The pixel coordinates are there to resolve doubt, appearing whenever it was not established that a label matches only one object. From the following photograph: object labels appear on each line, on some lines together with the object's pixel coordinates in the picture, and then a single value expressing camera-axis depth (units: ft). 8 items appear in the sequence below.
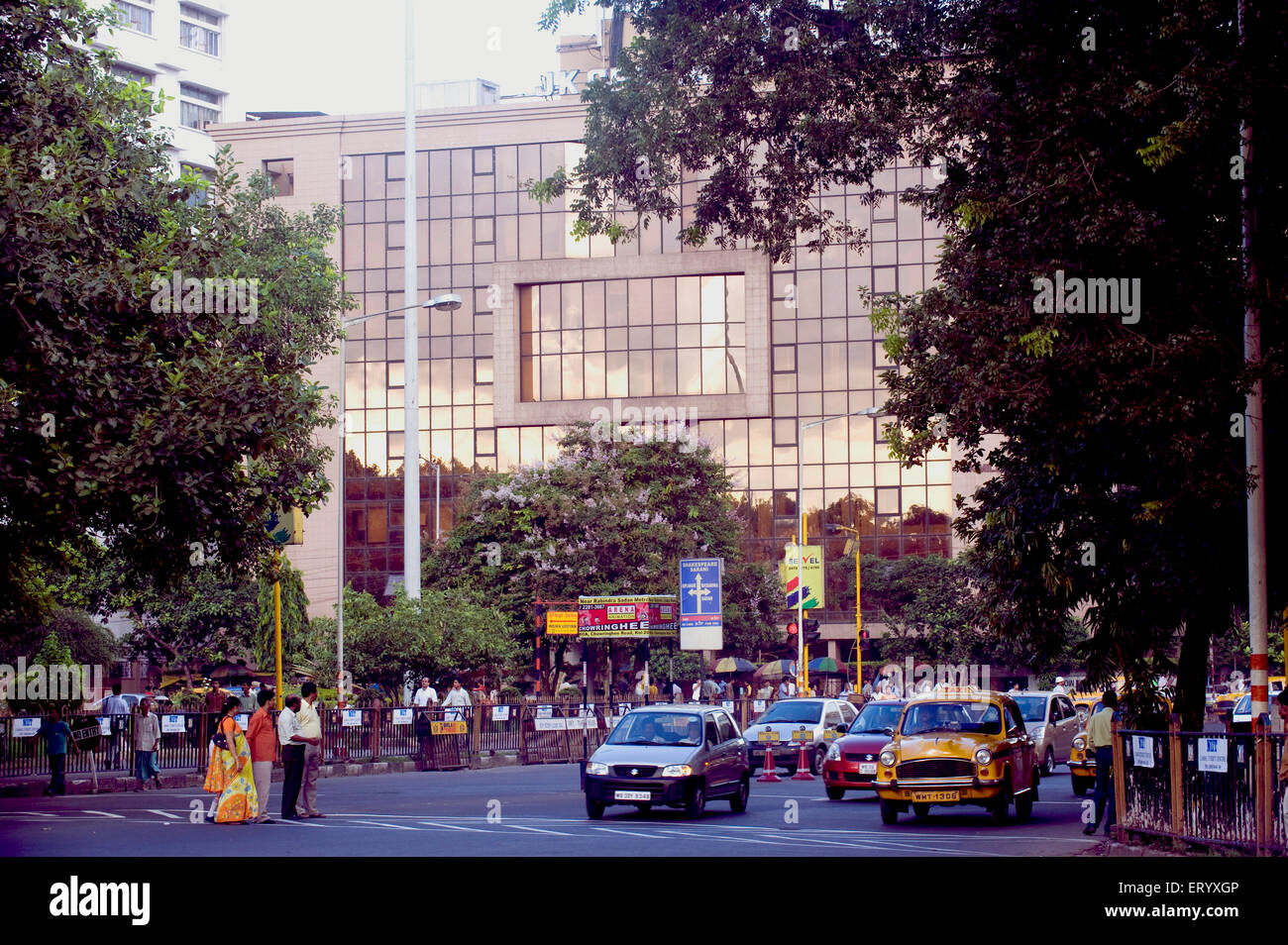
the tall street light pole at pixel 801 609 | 169.78
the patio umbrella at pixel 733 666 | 211.41
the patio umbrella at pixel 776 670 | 230.68
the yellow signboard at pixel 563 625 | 171.94
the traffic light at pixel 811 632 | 241.02
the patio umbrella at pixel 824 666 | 224.94
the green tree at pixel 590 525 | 202.80
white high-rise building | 326.44
